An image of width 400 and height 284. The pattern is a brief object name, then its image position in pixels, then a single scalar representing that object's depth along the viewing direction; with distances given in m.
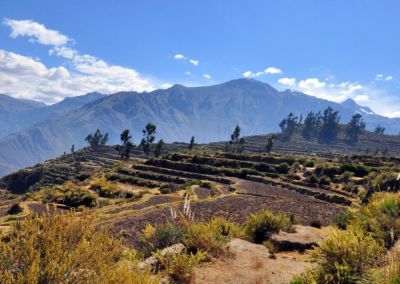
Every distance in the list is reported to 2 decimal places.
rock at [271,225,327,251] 16.02
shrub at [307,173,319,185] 62.53
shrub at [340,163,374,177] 61.72
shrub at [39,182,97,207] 47.01
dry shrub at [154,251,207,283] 10.41
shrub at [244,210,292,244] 16.74
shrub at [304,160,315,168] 73.75
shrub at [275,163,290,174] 73.44
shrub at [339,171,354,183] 59.69
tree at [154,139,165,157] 113.94
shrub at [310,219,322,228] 22.98
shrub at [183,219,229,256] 12.72
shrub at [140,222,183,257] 13.47
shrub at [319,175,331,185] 60.47
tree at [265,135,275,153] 130.88
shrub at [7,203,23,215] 42.25
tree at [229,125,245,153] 138.18
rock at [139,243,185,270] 10.96
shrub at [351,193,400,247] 11.84
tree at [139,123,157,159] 113.57
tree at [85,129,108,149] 182.62
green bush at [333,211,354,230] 19.39
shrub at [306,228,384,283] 9.12
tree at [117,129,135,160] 113.46
